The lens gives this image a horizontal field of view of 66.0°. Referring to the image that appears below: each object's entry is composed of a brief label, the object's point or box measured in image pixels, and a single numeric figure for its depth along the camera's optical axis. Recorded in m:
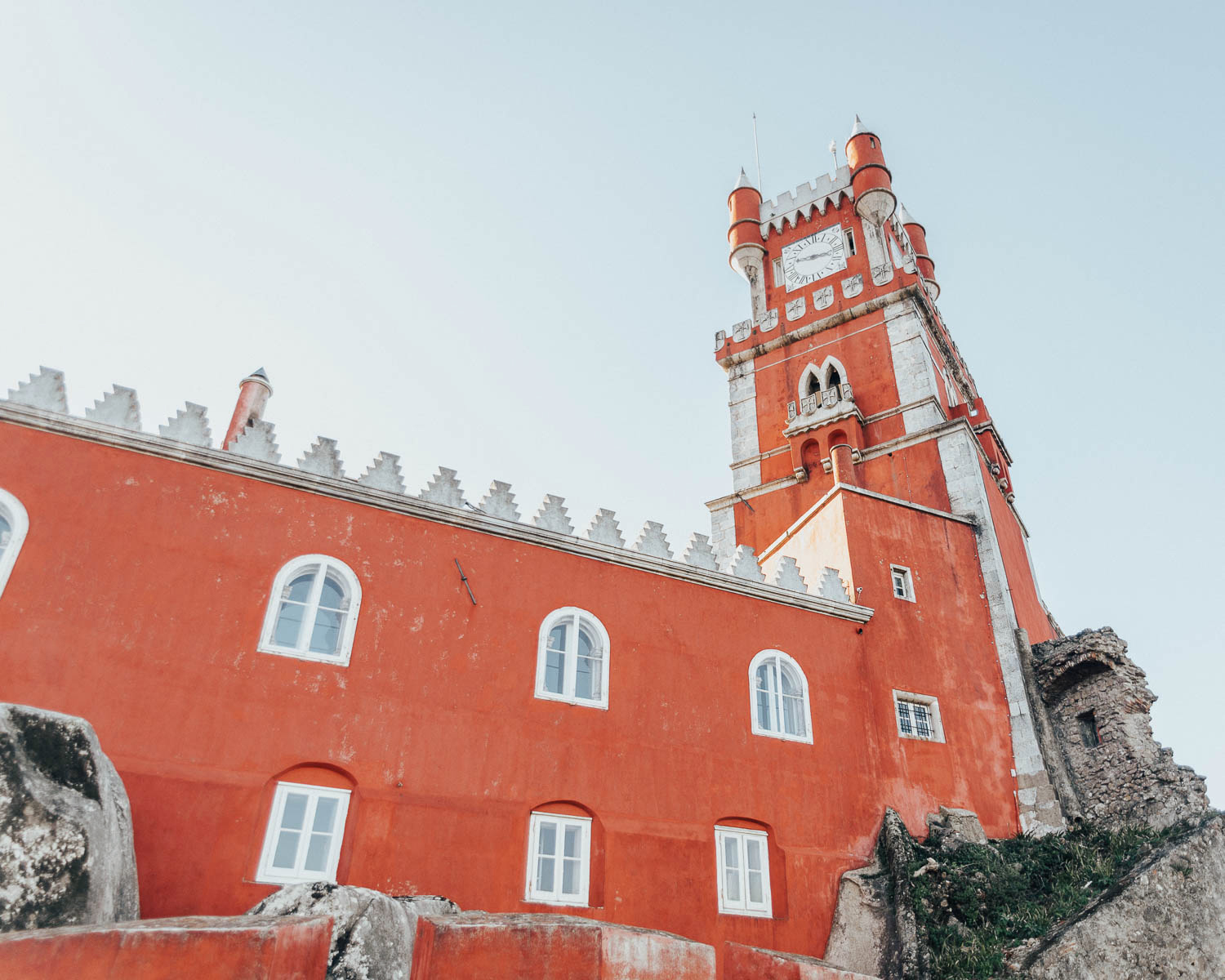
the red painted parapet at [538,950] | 8.69
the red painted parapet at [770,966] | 10.41
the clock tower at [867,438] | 17.97
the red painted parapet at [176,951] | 6.64
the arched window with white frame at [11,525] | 11.29
